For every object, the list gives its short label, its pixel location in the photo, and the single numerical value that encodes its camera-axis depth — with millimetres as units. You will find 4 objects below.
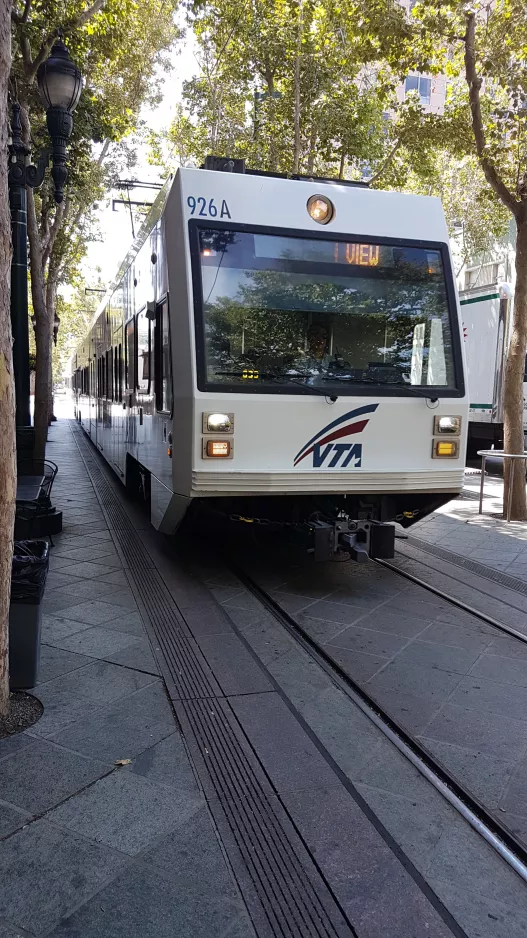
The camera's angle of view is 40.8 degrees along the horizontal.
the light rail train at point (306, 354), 5184
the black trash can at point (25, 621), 3633
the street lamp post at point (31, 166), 6566
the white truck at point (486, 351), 15297
